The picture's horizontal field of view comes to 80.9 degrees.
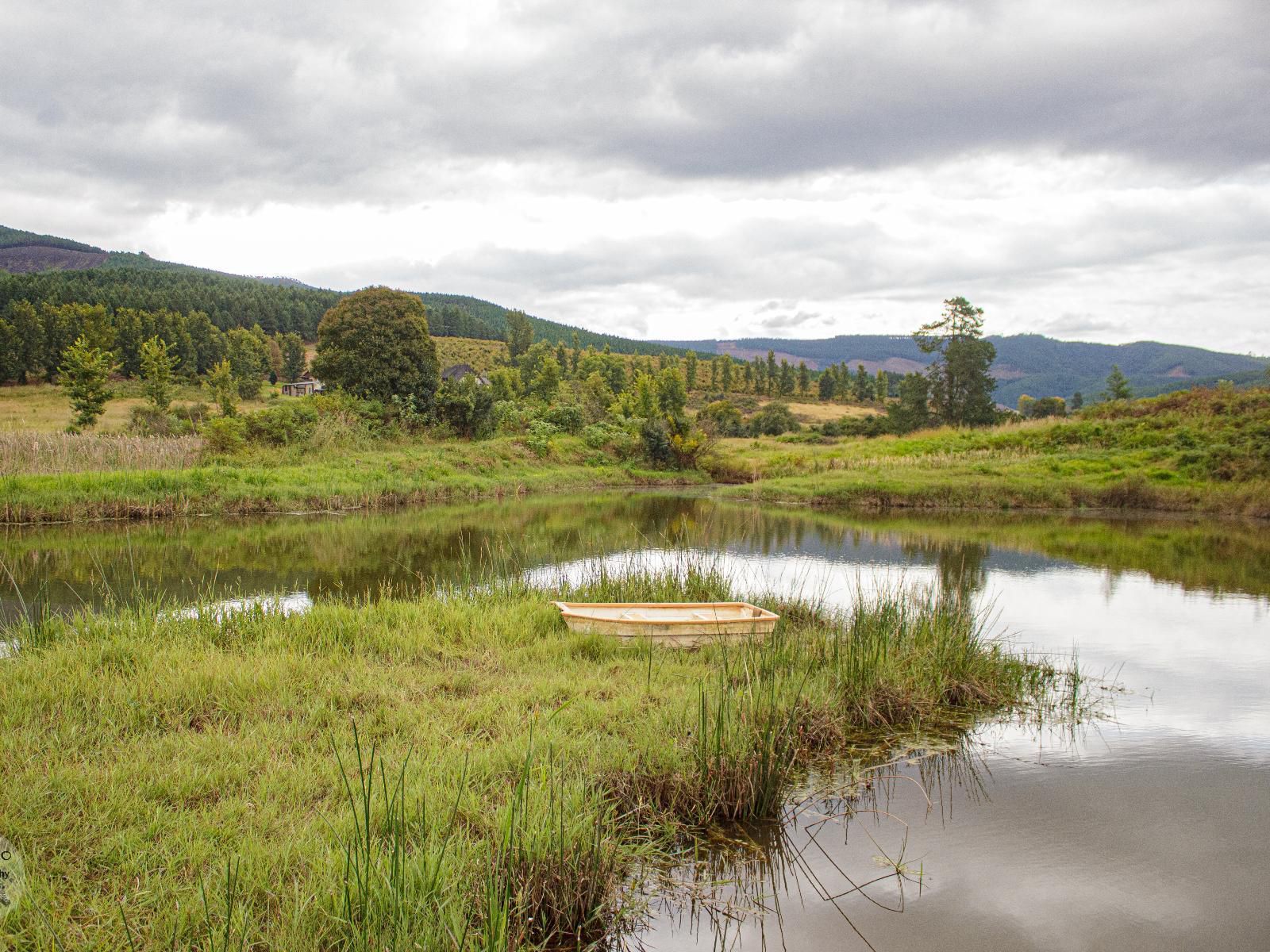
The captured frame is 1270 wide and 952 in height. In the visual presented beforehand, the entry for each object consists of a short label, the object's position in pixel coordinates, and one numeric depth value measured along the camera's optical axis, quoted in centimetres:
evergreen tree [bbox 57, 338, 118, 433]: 3203
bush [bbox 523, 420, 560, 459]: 3441
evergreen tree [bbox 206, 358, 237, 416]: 4165
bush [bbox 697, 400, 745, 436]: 5447
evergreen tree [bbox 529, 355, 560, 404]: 4934
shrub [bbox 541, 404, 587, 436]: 3797
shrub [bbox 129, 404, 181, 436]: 2853
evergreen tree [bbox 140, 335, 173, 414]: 4122
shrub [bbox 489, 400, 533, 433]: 3534
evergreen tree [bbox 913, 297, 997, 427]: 4191
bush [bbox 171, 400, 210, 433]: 3387
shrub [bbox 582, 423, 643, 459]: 3791
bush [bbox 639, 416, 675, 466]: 3766
